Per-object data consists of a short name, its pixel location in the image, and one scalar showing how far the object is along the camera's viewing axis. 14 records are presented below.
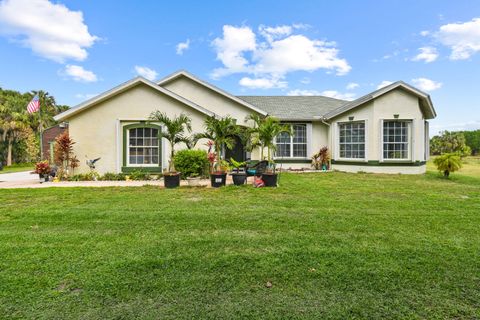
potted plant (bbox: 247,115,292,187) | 9.50
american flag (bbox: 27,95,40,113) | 16.14
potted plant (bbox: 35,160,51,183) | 11.18
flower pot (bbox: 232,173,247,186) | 9.93
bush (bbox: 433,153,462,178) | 11.78
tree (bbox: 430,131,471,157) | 33.48
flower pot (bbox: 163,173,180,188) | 9.50
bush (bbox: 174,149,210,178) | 10.69
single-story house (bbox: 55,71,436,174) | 12.07
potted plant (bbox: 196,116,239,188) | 9.54
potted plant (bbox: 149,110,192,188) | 9.54
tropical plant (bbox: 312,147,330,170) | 15.81
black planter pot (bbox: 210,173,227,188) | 9.49
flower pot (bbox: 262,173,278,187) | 9.47
